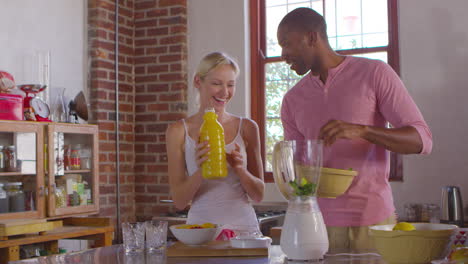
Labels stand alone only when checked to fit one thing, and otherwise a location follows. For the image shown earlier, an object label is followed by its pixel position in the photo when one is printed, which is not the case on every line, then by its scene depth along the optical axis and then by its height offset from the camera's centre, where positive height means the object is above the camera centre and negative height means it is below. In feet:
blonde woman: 7.39 -0.07
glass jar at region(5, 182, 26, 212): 11.70 -0.69
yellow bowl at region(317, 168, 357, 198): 5.48 -0.24
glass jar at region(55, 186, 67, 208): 12.62 -0.78
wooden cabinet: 11.78 -0.18
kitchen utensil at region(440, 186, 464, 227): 12.46 -1.10
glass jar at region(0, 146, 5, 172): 11.64 -0.01
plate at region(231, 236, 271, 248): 5.90 -0.84
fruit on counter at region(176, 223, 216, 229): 6.23 -0.71
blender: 5.25 -0.39
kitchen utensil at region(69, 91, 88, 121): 13.85 +1.19
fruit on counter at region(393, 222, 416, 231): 5.04 -0.61
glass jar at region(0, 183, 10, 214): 11.47 -0.78
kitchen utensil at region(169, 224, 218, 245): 6.07 -0.78
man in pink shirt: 6.00 +0.40
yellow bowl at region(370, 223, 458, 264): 4.90 -0.74
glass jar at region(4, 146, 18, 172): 11.73 +0.03
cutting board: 5.76 -0.90
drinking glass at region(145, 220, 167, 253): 6.03 -0.77
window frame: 15.61 +2.45
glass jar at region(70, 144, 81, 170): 13.26 +0.05
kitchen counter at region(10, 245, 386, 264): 5.35 -0.94
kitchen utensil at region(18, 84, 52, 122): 12.42 +1.14
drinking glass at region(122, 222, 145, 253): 5.99 -0.76
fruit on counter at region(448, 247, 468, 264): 4.53 -0.78
